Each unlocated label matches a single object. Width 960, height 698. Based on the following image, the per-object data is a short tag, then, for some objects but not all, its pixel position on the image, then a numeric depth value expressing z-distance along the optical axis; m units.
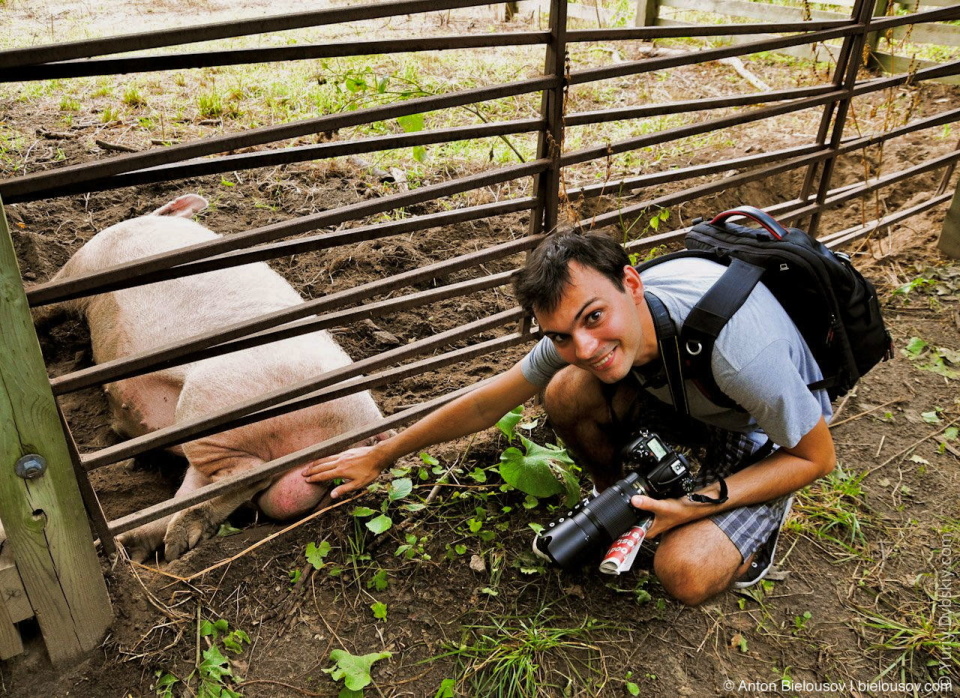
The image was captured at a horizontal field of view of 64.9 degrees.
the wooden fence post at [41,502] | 1.87
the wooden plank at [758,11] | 7.17
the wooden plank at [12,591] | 2.09
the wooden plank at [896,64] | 6.48
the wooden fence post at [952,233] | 4.60
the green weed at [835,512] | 2.83
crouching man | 2.09
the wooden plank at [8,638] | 2.14
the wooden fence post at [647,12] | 8.29
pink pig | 2.89
